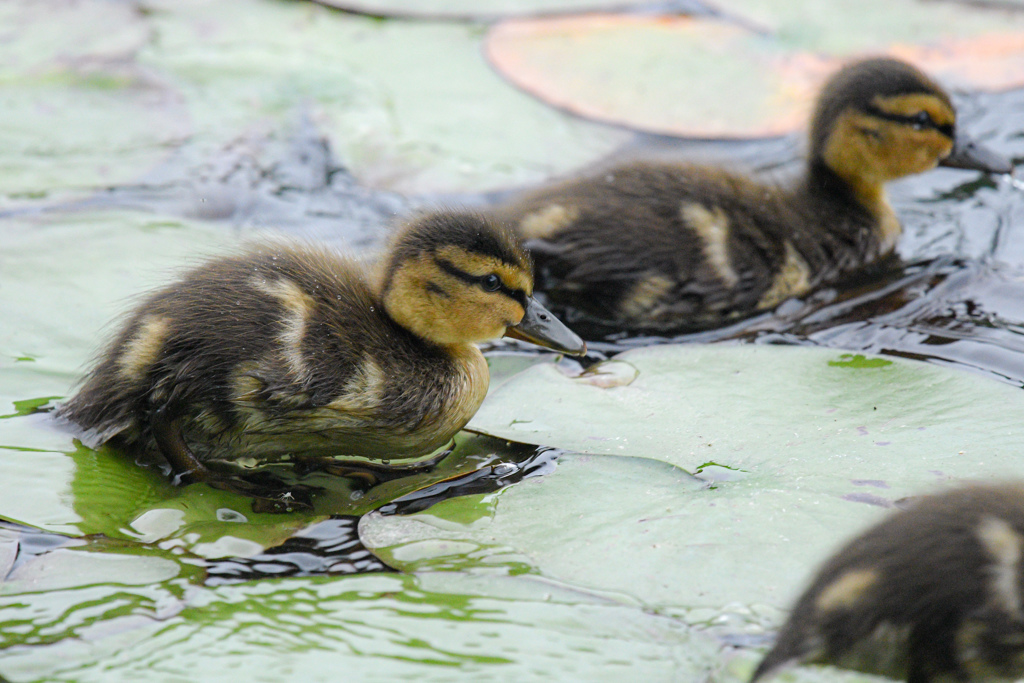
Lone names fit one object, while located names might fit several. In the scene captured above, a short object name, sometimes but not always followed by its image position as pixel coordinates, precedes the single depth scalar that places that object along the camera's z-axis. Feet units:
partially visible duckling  9.41
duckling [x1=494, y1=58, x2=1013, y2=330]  18.75
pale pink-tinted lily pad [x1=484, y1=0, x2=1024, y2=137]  25.07
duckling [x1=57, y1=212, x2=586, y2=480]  13.46
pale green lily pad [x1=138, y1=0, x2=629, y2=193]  23.06
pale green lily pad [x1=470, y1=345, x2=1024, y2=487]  13.15
